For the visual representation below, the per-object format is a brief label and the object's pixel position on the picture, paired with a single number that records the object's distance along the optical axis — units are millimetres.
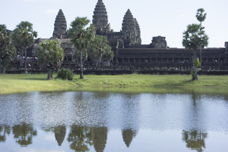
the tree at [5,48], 102406
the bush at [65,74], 87250
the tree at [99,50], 121062
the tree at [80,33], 88000
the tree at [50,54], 85562
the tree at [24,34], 102188
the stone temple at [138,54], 113462
